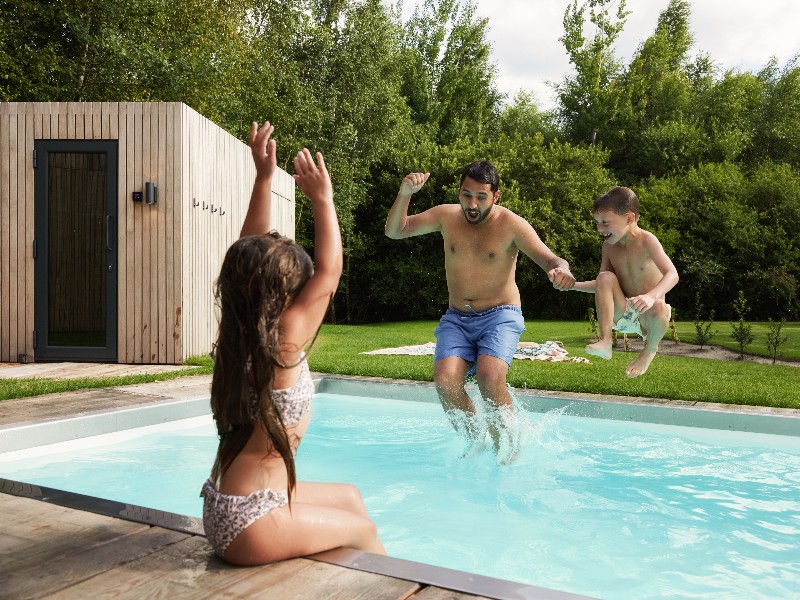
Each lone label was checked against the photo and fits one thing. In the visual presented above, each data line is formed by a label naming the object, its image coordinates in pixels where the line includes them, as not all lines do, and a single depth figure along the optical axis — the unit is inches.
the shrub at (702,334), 446.9
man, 171.2
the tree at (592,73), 1019.9
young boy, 163.8
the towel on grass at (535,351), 393.0
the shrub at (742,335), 417.4
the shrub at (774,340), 397.7
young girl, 78.7
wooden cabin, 334.3
